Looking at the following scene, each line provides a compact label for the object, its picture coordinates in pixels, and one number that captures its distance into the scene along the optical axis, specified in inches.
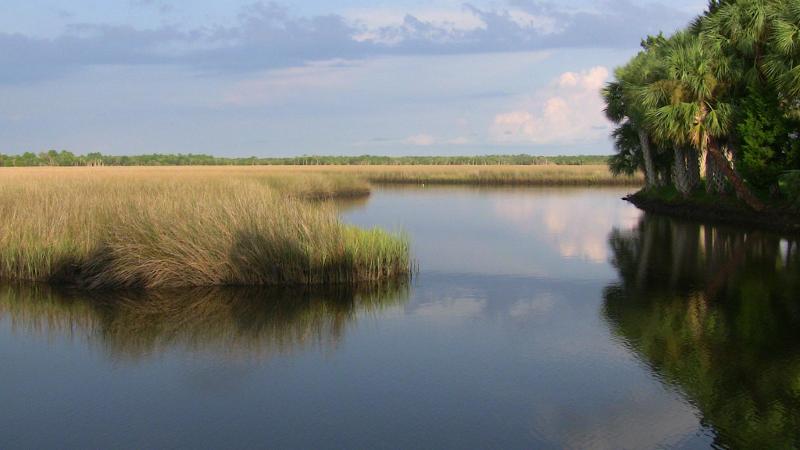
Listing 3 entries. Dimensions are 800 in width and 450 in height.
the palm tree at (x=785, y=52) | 863.1
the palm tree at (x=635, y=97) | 1146.0
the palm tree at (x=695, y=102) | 1037.8
